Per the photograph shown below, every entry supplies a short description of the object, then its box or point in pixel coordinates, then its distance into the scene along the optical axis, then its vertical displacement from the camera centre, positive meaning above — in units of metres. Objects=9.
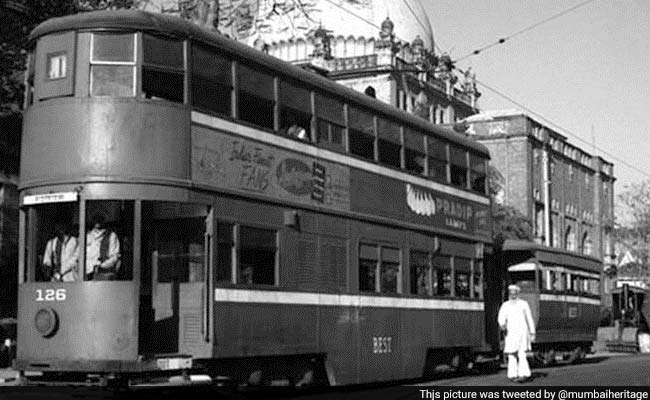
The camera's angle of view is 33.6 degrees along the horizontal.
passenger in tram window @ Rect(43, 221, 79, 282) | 13.46 +0.68
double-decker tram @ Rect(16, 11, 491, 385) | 13.35 +1.34
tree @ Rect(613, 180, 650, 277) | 64.50 +4.69
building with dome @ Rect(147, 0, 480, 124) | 65.88 +16.37
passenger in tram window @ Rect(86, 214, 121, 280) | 13.36 +0.73
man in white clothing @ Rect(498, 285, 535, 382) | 17.75 -0.36
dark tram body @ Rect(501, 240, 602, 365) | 25.77 +0.40
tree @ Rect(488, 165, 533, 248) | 58.34 +4.98
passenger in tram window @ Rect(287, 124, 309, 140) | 16.03 +2.67
